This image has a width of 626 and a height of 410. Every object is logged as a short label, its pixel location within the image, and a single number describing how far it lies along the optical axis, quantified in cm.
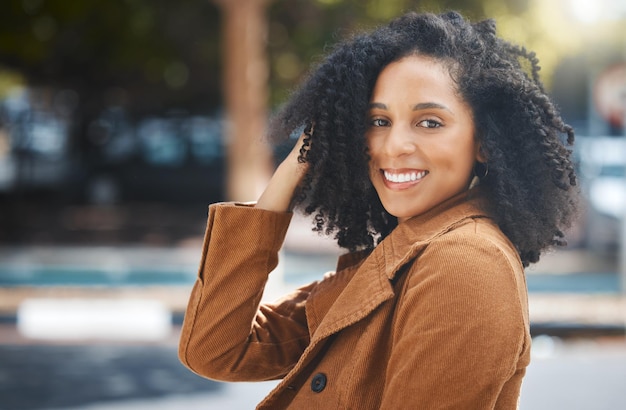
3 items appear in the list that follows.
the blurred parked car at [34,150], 2002
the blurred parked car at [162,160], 2167
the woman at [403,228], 144
